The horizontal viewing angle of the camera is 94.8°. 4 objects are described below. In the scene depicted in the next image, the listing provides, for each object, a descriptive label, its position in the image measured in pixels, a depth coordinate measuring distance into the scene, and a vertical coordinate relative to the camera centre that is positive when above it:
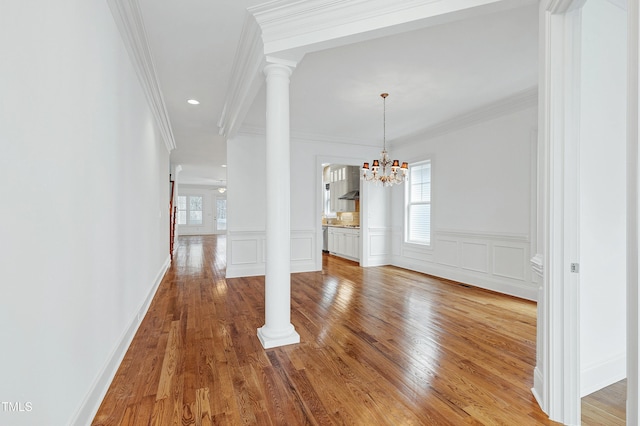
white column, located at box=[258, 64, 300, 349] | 2.50 +0.02
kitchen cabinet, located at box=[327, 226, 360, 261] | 6.94 -0.77
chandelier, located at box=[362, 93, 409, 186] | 4.35 +0.62
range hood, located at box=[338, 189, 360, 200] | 7.59 +0.43
